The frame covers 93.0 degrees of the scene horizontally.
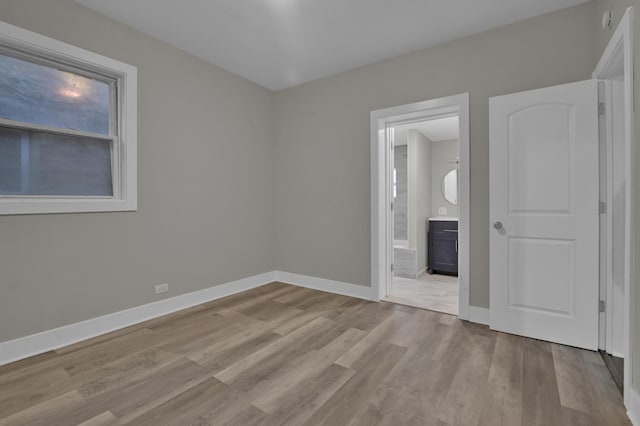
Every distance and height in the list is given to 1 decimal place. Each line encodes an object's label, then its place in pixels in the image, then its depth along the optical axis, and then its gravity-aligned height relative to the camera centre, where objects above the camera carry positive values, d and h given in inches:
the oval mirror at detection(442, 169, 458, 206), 229.3 +19.0
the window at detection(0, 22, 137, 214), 86.6 +27.0
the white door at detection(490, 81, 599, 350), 91.4 -0.8
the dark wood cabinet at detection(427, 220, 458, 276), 196.9 -23.6
